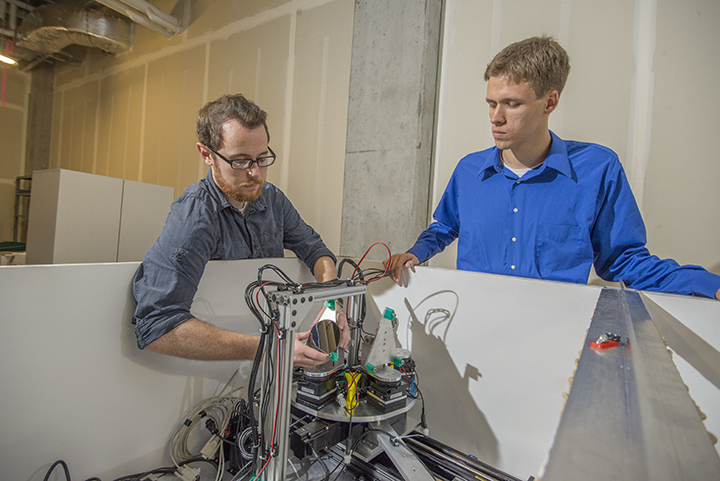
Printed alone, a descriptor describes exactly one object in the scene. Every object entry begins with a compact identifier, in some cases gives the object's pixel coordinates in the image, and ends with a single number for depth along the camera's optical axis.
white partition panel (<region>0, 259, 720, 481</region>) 0.94
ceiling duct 3.70
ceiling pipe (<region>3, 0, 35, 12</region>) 4.30
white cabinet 2.73
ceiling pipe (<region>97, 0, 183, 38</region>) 3.45
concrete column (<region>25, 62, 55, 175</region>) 5.33
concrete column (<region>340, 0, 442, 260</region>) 2.26
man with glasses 1.11
